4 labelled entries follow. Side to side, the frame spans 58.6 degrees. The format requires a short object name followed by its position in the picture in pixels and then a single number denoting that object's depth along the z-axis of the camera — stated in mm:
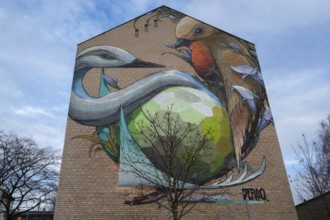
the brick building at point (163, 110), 14781
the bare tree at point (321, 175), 14680
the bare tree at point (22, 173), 23938
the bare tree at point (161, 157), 14711
